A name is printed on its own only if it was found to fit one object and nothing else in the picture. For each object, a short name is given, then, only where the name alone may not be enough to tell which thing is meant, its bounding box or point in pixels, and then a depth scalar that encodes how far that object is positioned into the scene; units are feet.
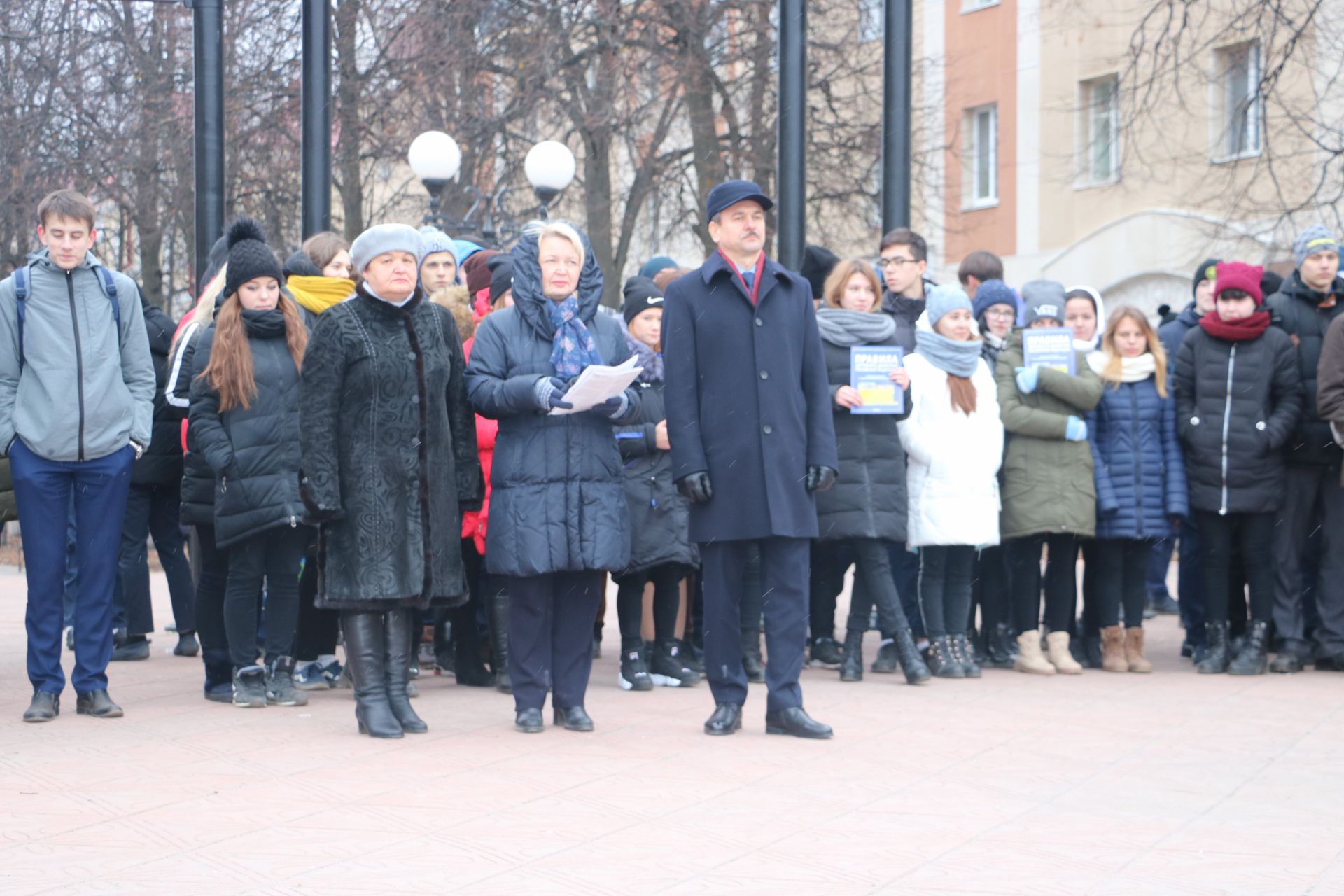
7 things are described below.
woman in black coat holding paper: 23.02
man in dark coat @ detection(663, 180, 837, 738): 23.13
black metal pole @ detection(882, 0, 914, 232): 38.65
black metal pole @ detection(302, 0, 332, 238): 39.70
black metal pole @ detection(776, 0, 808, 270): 38.88
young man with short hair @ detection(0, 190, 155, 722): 23.86
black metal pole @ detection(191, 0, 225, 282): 38.63
